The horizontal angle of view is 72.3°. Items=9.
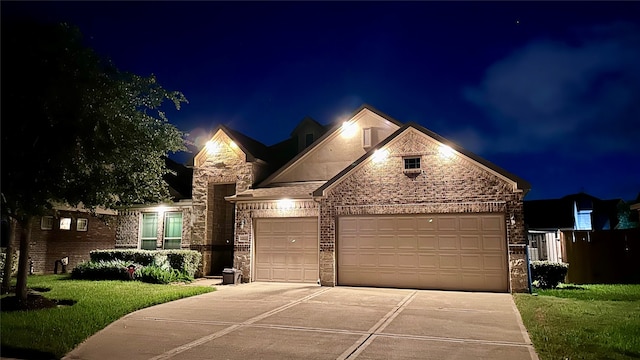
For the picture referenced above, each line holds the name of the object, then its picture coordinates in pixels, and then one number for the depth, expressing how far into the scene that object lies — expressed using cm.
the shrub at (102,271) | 1627
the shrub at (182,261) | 1739
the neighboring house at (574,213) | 3253
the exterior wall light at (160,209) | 2036
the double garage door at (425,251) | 1331
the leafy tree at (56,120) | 741
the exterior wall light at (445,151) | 1393
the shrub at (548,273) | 1381
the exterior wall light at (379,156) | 1469
